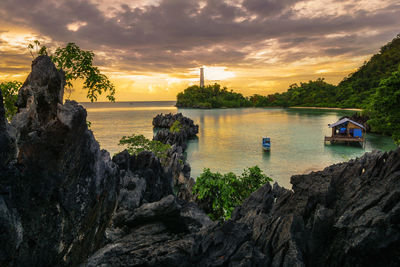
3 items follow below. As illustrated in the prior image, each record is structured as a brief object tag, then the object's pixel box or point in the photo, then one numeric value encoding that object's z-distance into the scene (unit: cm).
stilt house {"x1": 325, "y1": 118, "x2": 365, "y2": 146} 4816
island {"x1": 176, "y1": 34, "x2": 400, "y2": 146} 2471
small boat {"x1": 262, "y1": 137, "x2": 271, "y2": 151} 4609
